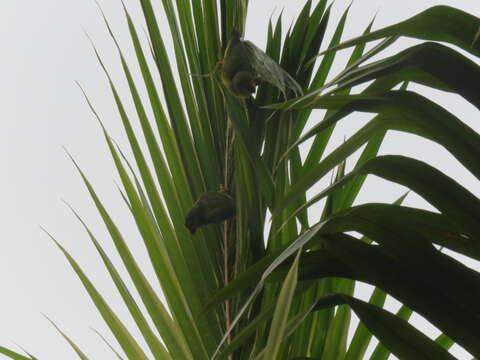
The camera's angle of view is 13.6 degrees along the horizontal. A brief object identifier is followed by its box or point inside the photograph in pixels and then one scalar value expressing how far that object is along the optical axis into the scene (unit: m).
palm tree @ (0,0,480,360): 2.77
